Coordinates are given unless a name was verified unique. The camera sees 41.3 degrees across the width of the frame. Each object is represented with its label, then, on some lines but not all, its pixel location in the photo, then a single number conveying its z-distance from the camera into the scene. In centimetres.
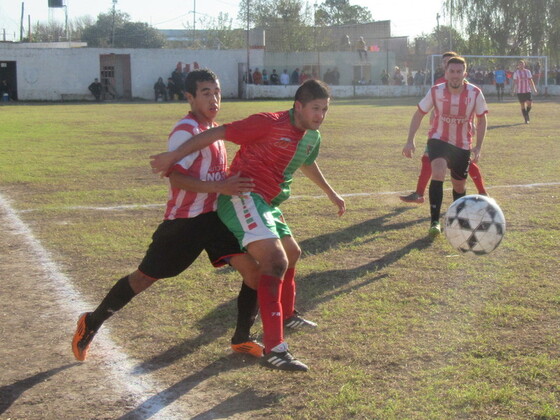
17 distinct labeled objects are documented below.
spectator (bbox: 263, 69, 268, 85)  4343
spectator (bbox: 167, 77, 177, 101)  4191
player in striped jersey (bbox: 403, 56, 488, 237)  743
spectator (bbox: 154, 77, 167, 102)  4206
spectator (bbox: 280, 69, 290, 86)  4362
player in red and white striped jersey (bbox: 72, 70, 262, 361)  415
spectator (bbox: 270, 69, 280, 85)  4309
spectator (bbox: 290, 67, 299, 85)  4351
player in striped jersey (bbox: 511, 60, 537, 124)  2192
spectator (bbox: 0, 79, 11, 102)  4183
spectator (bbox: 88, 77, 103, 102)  4212
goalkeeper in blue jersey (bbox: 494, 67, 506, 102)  3784
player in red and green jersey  398
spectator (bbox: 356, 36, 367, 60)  4697
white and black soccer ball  565
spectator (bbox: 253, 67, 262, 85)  4300
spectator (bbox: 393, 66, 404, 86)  4453
